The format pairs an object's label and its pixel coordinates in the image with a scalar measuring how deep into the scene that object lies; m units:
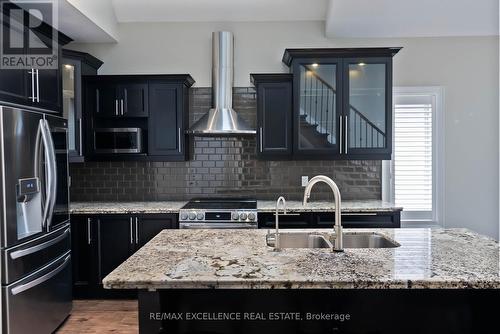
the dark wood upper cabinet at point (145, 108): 4.05
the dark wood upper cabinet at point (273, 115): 4.06
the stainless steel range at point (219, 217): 3.64
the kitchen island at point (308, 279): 1.53
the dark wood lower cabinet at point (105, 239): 3.75
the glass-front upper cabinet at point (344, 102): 3.96
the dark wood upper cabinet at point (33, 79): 2.61
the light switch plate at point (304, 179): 4.44
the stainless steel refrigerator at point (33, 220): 2.46
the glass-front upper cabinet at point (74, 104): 3.88
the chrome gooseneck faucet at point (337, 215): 1.96
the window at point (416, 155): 4.38
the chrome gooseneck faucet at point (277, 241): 2.10
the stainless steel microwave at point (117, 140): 4.05
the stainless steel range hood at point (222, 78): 4.17
